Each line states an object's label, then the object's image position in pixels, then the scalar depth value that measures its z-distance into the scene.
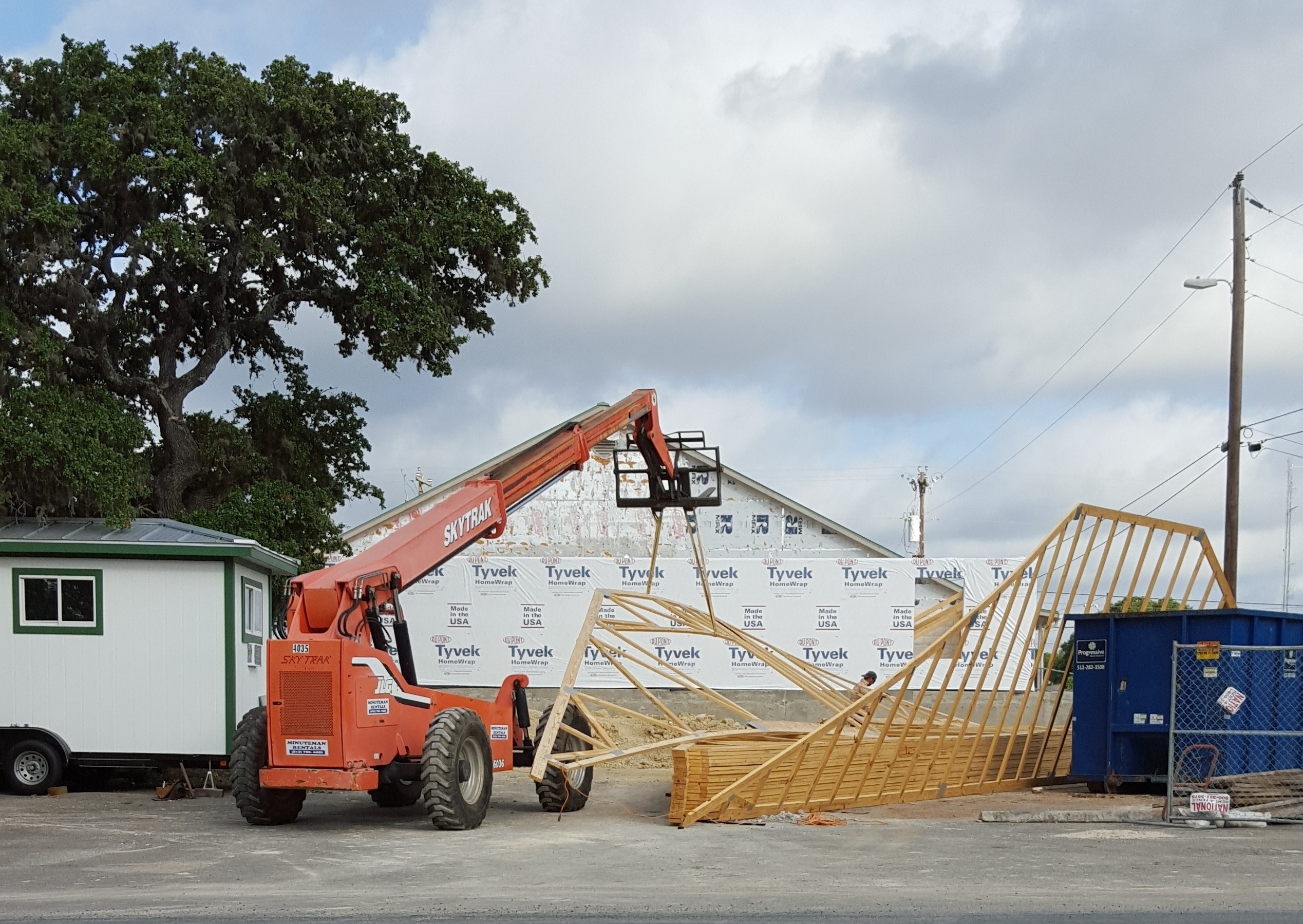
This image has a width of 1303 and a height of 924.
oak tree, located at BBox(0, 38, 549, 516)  20.73
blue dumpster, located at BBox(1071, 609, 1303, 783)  16.17
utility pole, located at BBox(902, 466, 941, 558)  54.78
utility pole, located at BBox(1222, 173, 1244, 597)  23.39
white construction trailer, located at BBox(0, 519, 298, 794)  17.25
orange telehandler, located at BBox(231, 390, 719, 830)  12.66
